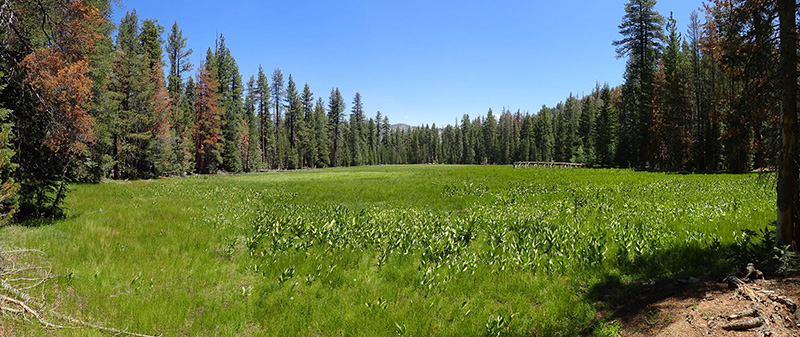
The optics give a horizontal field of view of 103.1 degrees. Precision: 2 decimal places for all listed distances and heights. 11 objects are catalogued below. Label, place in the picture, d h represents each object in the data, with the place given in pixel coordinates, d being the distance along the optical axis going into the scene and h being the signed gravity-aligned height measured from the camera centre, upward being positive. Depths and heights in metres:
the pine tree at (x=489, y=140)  126.31 +10.16
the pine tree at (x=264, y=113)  70.81 +12.51
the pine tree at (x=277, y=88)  78.69 +19.86
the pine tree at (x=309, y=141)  80.38 +6.76
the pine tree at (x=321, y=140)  85.81 +7.40
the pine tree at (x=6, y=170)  7.19 +0.06
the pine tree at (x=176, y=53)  48.81 +18.07
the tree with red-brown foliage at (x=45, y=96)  9.92 +2.50
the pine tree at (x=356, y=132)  101.88 +11.17
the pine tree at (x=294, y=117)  78.00 +12.70
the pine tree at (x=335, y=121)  93.62 +13.68
